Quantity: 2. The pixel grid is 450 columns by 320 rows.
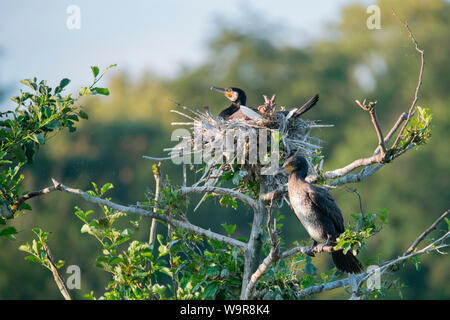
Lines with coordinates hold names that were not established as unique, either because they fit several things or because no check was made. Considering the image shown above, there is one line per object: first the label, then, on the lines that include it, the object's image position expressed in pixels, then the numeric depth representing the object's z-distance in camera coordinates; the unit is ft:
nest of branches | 48.83
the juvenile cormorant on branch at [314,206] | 47.67
